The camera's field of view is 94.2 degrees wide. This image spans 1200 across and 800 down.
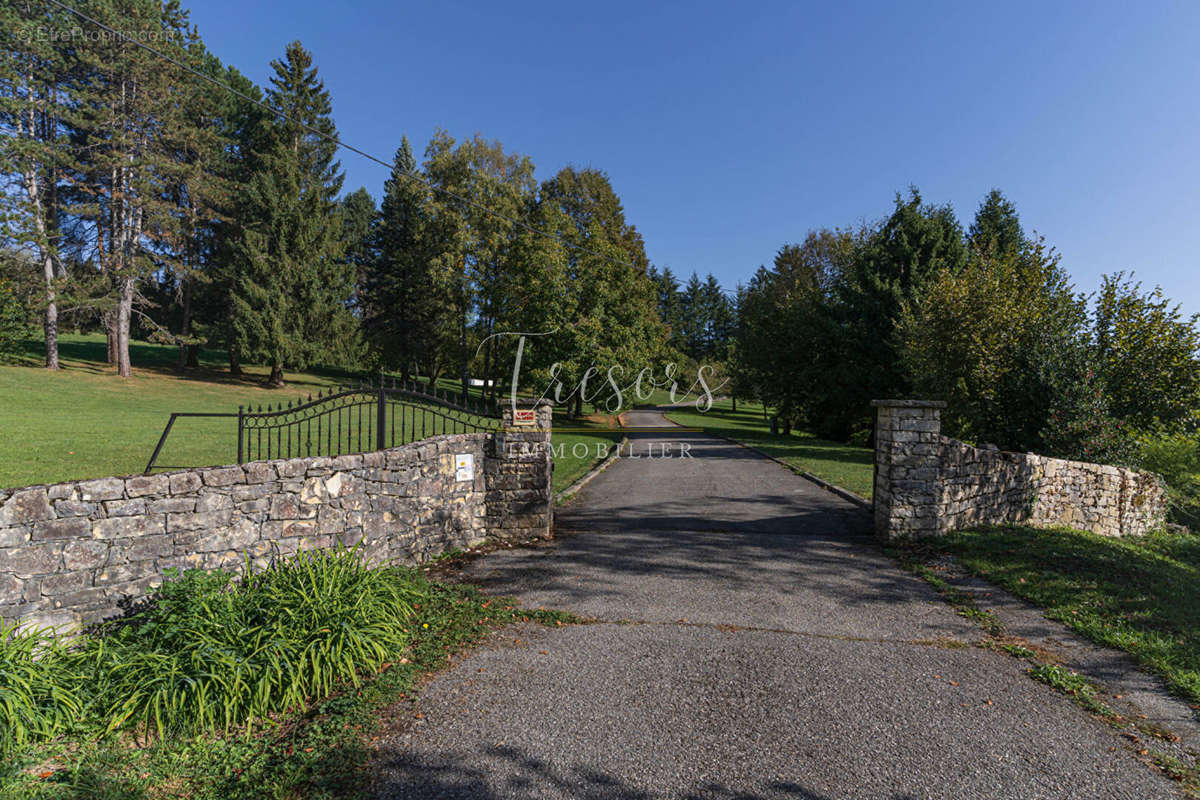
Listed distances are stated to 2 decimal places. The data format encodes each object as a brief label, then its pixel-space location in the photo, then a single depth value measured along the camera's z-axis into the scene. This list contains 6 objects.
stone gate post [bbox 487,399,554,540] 7.25
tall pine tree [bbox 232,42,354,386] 28.09
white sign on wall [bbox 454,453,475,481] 6.93
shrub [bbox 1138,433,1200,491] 15.43
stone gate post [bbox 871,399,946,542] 7.27
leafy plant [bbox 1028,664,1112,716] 3.56
